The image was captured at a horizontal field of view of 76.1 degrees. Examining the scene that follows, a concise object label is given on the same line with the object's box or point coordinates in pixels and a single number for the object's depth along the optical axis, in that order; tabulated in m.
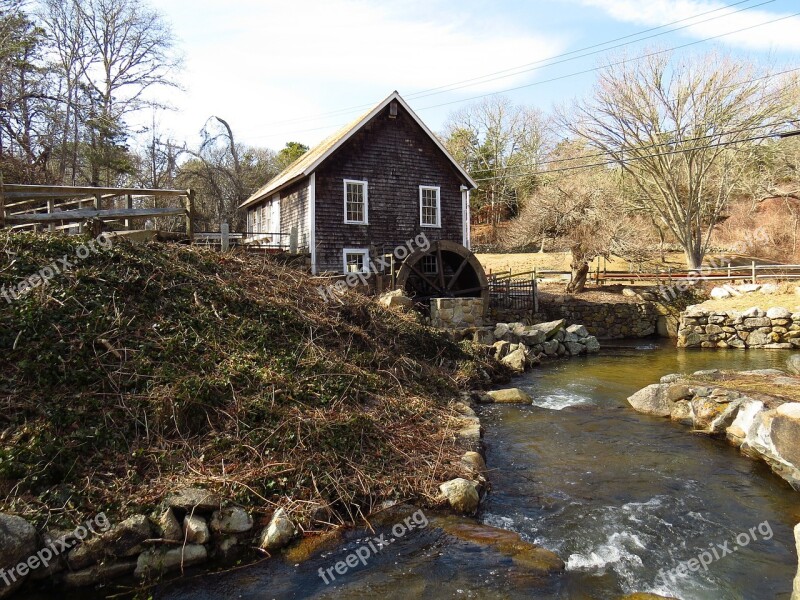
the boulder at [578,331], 16.58
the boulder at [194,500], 4.41
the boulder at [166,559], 4.02
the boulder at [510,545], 4.15
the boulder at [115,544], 3.94
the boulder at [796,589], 3.44
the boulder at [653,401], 8.45
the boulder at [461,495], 5.08
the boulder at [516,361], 12.43
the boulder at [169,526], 4.20
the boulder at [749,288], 19.38
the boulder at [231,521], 4.40
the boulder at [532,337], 15.34
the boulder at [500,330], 14.95
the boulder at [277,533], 4.34
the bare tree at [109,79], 20.94
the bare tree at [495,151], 38.12
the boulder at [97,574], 3.88
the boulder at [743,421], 6.80
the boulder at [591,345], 16.34
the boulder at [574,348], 15.95
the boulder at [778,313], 16.33
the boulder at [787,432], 5.50
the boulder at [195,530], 4.24
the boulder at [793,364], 10.77
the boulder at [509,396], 9.39
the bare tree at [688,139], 22.44
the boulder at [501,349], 12.80
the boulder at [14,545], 3.68
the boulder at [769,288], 18.70
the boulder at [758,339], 16.52
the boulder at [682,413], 7.90
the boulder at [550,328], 15.69
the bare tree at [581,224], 21.50
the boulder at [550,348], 15.28
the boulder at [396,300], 11.52
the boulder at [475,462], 5.78
